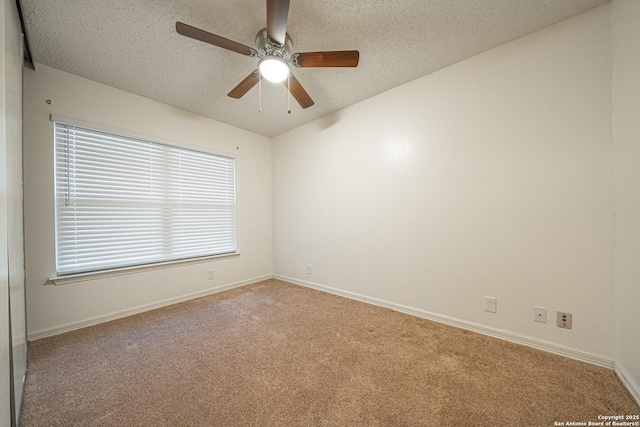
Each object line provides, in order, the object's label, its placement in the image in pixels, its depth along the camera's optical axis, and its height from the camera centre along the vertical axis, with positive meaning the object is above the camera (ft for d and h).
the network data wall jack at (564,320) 5.26 -2.66
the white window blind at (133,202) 6.95 +0.50
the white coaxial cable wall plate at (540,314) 5.53 -2.65
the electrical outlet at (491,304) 6.16 -2.65
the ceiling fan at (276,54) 4.49 +3.74
